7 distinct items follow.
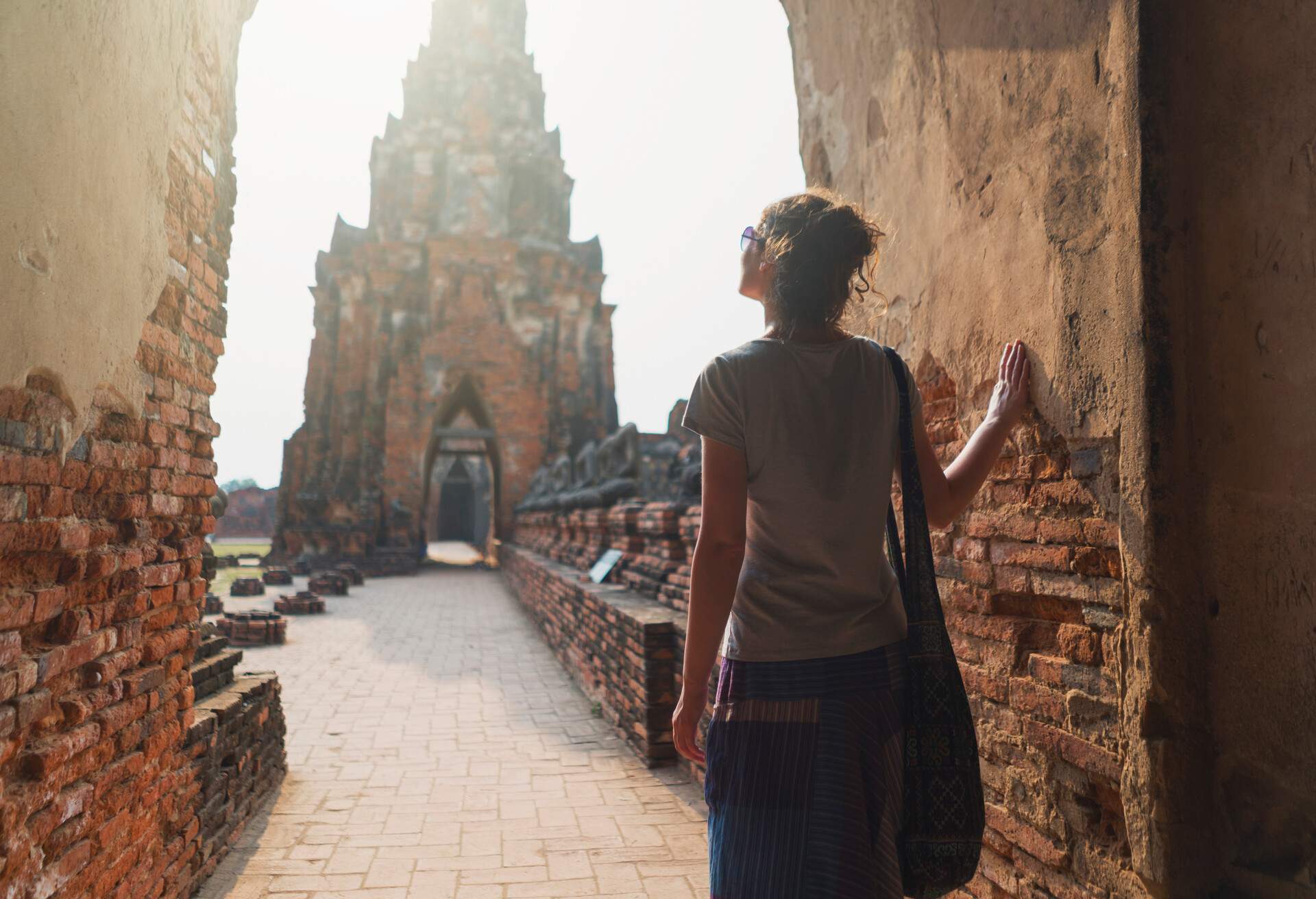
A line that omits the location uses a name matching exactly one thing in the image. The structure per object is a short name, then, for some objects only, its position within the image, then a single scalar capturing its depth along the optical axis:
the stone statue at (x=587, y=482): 10.90
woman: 1.51
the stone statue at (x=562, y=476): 15.33
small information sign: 7.26
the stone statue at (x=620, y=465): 10.56
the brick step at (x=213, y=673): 3.65
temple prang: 21.41
